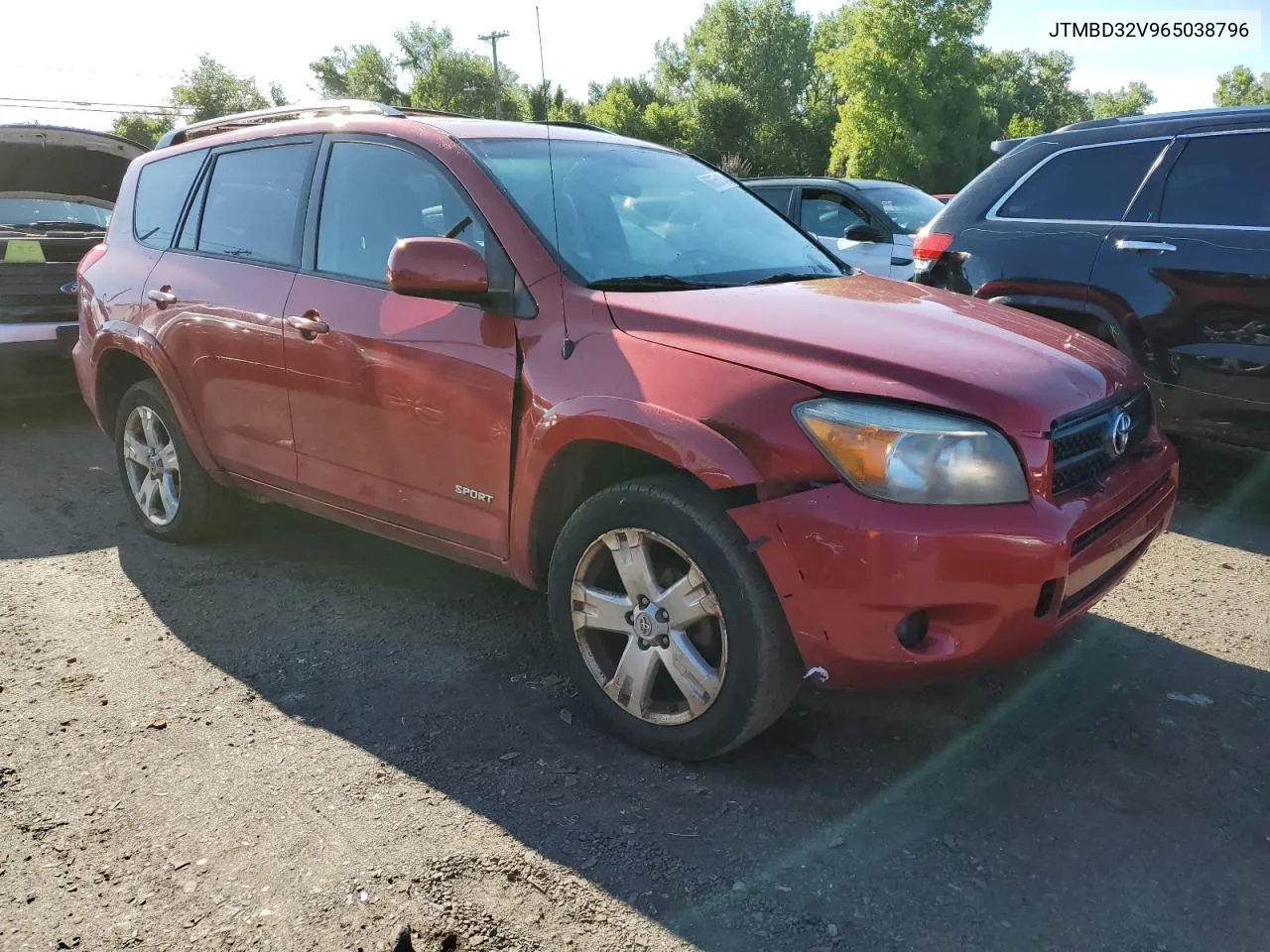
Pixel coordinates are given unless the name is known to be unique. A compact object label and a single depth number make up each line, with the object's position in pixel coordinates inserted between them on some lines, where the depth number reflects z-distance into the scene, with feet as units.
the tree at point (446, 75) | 256.93
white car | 30.81
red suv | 8.20
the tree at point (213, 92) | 248.73
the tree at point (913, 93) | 166.20
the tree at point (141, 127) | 264.93
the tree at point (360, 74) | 285.84
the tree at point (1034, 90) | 241.96
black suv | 15.21
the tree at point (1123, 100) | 275.18
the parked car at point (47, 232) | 22.65
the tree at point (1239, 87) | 211.20
